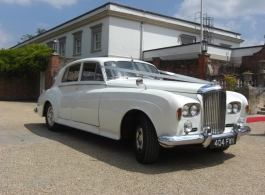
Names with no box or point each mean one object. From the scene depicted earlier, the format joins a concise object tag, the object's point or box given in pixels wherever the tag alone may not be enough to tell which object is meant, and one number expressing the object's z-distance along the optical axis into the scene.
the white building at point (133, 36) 19.81
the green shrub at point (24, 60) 18.09
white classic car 4.14
